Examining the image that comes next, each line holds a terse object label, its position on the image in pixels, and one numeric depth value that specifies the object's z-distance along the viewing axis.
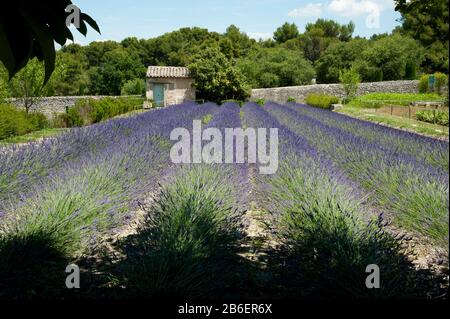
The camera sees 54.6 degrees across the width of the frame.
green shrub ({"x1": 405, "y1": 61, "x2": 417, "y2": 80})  37.09
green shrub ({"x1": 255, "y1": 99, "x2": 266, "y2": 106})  29.01
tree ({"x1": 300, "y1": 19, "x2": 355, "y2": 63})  45.41
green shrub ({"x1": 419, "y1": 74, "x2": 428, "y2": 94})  30.70
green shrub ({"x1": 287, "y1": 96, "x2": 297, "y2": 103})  30.59
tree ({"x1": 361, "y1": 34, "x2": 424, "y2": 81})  36.72
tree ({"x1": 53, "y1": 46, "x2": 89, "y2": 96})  34.81
